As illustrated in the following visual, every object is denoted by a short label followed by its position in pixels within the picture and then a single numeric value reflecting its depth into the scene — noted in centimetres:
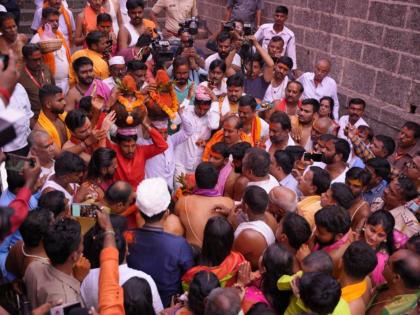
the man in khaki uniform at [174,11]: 855
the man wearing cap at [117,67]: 580
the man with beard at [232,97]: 577
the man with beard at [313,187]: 411
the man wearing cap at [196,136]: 531
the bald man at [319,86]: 684
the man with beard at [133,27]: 696
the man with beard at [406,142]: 556
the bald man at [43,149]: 420
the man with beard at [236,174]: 453
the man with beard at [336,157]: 478
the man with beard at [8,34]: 569
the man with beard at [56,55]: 599
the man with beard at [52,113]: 468
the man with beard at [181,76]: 579
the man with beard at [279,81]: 656
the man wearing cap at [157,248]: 333
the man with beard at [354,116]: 607
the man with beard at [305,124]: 571
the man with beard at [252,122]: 540
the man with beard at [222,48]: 696
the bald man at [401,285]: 299
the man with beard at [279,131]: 521
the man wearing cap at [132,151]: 444
